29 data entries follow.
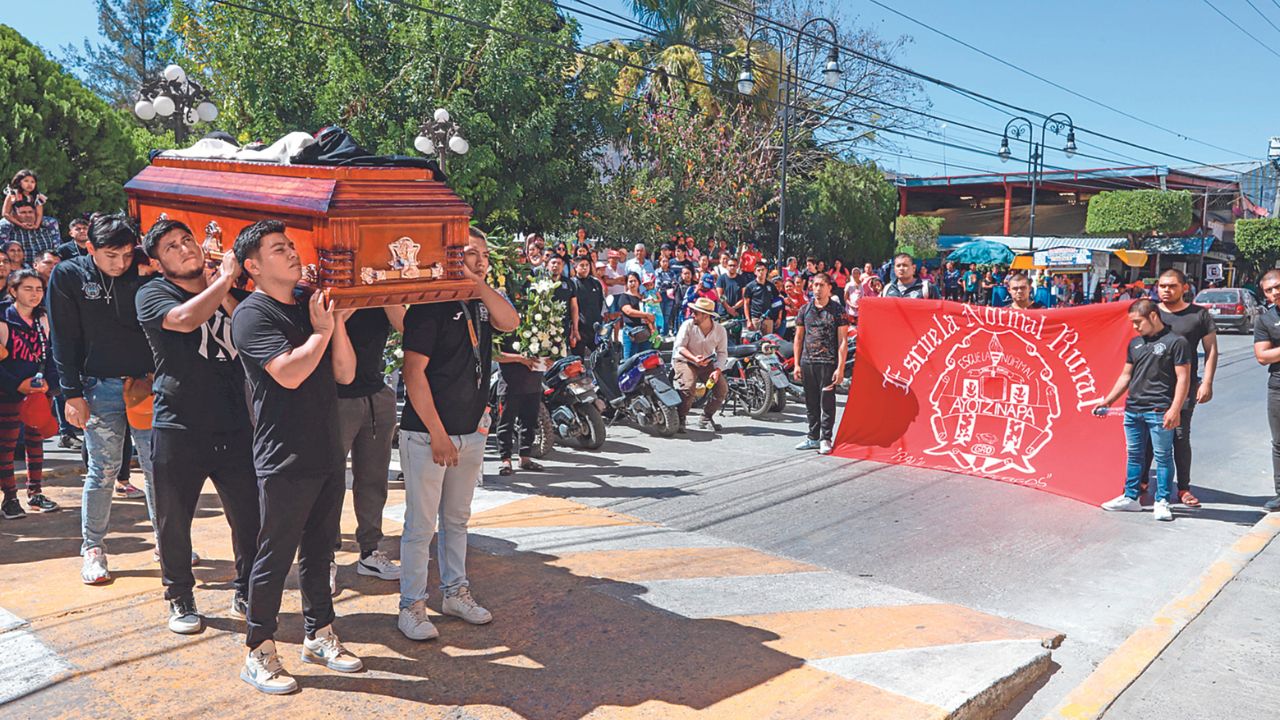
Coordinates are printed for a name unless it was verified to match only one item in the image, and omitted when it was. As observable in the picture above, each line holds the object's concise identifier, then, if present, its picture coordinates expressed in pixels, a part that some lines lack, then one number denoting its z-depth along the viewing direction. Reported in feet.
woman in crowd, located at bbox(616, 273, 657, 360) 42.55
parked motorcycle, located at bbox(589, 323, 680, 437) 35.76
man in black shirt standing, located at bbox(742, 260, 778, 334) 50.26
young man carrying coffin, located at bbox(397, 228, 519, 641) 14.71
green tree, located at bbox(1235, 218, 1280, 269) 144.25
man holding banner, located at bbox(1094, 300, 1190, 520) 24.76
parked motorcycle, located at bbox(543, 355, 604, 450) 31.94
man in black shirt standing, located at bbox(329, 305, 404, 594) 16.97
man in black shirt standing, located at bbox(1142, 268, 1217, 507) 25.23
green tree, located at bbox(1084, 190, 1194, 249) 140.77
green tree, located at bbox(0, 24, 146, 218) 51.16
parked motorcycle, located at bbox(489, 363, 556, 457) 30.30
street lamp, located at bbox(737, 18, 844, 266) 63.93
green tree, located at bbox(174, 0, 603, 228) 59.98
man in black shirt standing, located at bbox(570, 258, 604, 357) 38.04
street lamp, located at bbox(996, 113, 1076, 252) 94.48
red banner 27.53
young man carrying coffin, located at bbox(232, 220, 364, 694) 12.71
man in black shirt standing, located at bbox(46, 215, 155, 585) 16.93
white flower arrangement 27.84
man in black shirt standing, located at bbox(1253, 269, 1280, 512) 25.61
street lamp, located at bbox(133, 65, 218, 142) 40.68
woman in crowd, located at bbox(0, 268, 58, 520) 21.72
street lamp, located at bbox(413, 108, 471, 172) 42.32
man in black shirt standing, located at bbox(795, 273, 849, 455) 32.32
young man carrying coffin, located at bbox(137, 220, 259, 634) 14.25
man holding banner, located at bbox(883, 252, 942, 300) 35.60
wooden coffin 13.51
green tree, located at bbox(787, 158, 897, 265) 98.94
